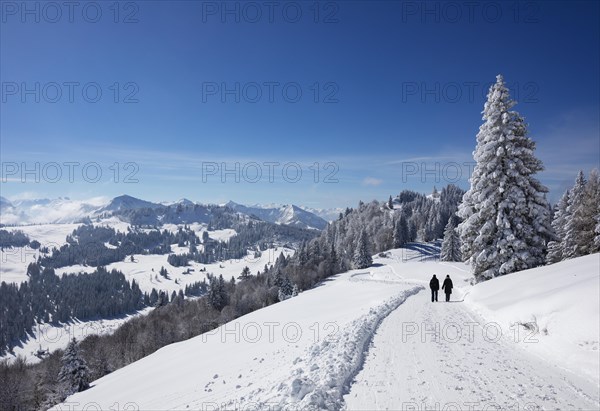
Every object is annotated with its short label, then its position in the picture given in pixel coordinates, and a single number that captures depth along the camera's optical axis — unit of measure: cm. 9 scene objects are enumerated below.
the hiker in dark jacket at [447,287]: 2046
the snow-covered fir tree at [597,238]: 2498
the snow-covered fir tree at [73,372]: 3978
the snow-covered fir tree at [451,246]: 6771
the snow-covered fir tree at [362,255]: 8444
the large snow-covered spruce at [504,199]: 2002
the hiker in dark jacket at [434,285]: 2043
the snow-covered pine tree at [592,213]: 2621
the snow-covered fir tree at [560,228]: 3527
